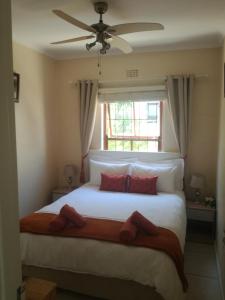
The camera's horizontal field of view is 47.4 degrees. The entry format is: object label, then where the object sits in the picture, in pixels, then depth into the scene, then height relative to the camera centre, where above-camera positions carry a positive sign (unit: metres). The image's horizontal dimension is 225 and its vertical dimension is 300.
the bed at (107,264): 1.97 -1.10
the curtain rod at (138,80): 3.58 +0.74
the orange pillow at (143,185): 3.37 -0.76
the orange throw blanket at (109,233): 2.08 -0.92
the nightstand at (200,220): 3.38 -1.25
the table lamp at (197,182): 3.50 -0.74
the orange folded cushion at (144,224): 2.22 -0.84
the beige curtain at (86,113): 4.06 +0.24
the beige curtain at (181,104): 3.62 +0.34
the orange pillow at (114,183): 3.50 -0.75
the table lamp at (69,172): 4.18 -0.71
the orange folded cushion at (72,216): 2.37 -0.82
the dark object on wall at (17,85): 3.36 +0.57
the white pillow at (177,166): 3.60 -0.54
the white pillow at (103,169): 3.73 -0.61
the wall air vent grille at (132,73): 3.92 +0.84
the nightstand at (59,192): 4.09 -1.02
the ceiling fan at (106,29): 2.06 +0.84
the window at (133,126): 4.02 +0.04
